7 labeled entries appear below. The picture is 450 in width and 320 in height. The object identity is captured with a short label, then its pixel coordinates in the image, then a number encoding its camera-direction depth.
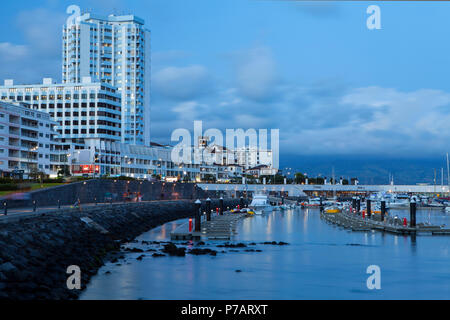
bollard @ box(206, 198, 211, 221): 72.43
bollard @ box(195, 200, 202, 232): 58.53
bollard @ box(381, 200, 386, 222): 80.94
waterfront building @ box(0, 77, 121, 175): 175.50
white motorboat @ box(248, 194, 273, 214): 127.66
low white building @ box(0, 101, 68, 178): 104.62
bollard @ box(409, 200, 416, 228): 65.19
